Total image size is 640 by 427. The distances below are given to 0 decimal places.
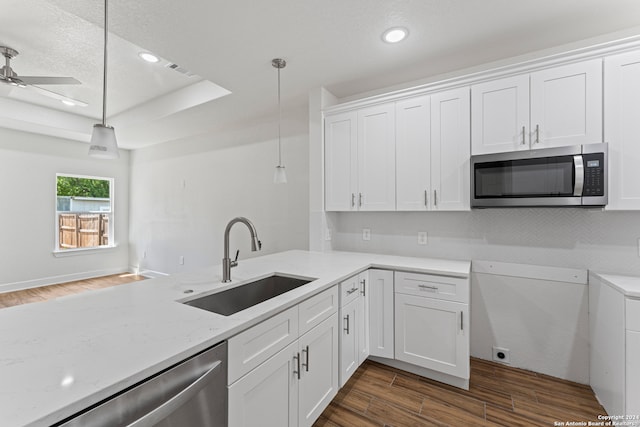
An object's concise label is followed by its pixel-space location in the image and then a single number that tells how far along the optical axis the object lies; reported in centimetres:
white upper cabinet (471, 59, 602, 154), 181
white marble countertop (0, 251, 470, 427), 64
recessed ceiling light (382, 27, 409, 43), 197
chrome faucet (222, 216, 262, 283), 162
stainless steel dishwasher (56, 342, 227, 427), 70
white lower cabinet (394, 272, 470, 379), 196
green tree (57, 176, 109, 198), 501
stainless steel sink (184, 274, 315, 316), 149
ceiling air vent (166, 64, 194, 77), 287
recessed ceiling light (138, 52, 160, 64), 261
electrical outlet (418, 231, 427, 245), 264
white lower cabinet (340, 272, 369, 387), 188
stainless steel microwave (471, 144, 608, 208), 175
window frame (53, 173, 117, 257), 490
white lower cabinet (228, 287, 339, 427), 110
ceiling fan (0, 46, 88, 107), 241
